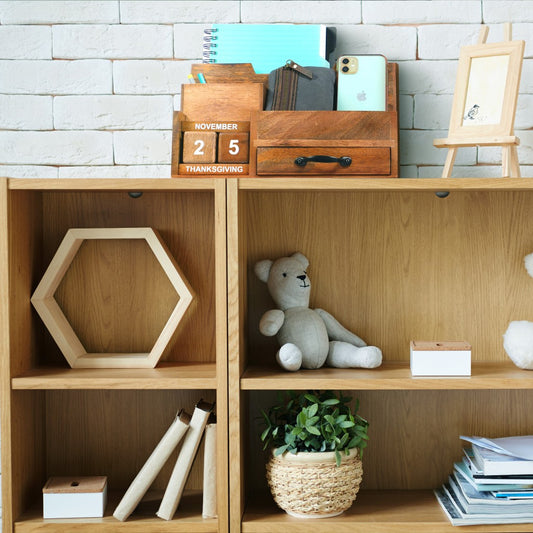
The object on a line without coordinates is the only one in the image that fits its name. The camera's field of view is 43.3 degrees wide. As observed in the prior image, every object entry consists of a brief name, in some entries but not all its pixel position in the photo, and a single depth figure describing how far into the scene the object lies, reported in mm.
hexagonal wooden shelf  1575
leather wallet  1549
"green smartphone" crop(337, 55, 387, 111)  1600
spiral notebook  1641
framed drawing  1502
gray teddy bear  1545
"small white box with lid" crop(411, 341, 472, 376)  1464
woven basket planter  1441
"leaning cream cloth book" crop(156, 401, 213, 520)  1489
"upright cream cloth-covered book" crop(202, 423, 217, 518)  1478
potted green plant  1443
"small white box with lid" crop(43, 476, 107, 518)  1495
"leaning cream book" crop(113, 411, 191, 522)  1495
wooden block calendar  1495
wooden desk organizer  1470
